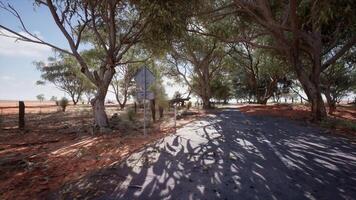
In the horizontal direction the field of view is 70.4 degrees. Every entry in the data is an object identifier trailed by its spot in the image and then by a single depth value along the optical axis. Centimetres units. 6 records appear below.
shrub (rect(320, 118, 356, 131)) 1175
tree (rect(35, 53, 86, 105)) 5365
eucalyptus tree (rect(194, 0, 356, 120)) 1282
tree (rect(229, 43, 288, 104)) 2785
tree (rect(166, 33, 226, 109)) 2603
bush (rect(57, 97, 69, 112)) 2997
